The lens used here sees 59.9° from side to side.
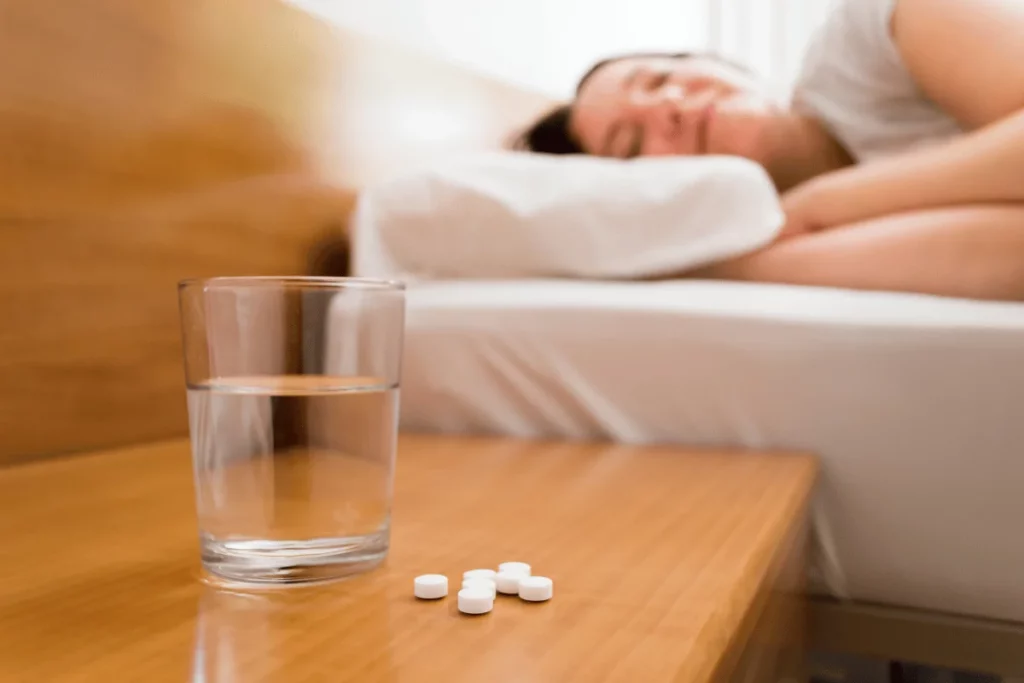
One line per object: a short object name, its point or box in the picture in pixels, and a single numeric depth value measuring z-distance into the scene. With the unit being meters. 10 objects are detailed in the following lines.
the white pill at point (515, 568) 0.37
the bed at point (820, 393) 0.65
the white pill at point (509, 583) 0.36
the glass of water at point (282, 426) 0.37
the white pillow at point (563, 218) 0.91
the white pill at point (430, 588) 0.35
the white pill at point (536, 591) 0.35
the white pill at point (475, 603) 0.33
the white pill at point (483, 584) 0.35
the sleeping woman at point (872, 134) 0.81
